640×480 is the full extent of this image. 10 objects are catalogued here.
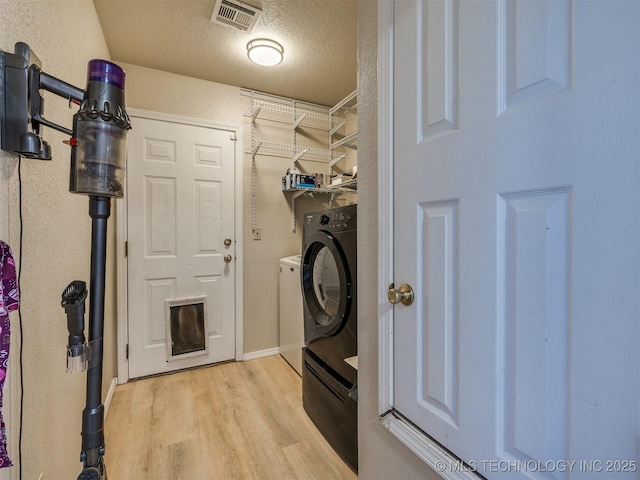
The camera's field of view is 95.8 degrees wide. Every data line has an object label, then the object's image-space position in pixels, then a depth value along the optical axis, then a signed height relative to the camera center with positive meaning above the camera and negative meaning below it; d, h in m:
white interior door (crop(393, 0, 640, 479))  0.45 +0.01
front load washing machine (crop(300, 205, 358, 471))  1.41 -0.48
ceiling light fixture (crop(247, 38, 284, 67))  1.93 +1.28
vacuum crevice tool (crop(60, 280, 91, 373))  0.71 -0.23
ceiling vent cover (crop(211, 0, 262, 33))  1.63 +1.32
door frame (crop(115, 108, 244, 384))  2.19 -0.19
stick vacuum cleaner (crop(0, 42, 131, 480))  0.70 +0.22
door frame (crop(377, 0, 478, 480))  0.88 +0.07
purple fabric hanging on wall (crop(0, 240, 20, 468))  0.58 -0.14
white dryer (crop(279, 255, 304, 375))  2.31 -0.63
